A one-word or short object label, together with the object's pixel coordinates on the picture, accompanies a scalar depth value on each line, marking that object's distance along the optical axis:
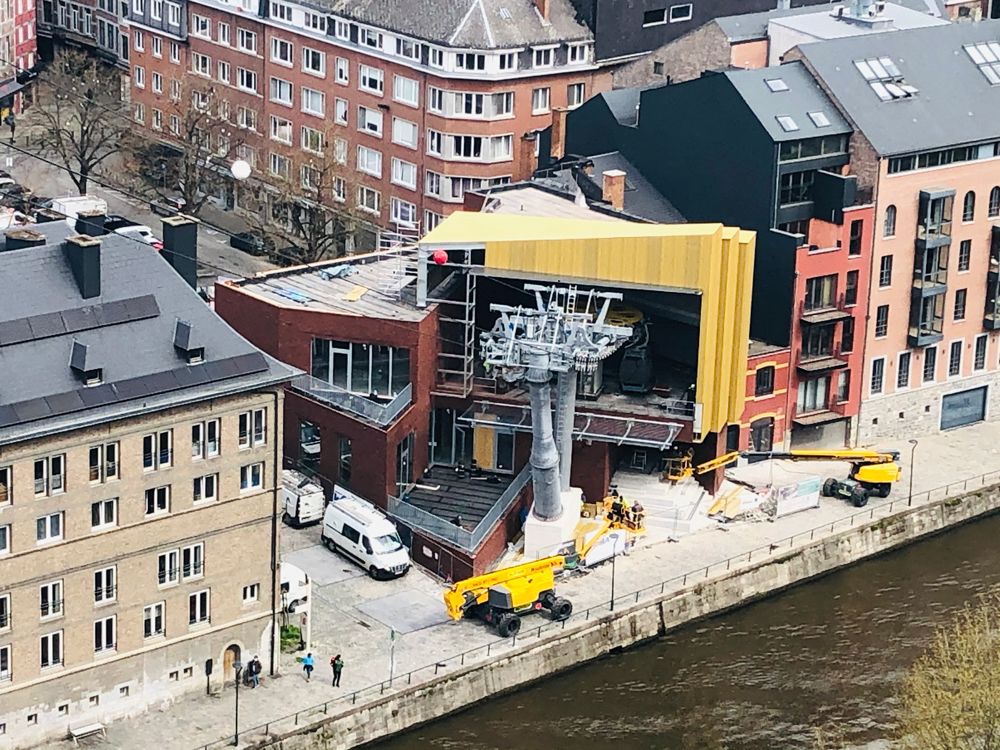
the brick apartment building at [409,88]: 140.12
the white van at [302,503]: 111.31
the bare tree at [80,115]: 152.50
